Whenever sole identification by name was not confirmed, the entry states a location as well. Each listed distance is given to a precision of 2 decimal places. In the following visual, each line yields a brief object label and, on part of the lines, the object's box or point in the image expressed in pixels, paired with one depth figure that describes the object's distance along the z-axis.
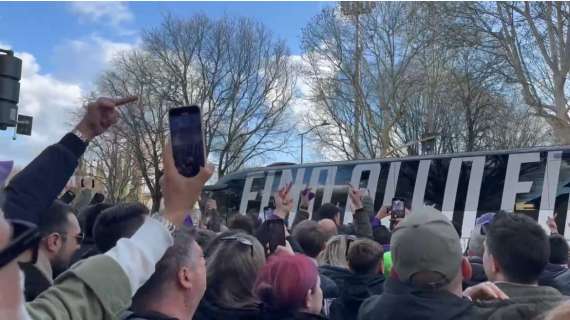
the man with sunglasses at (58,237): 3.34
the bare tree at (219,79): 32.78
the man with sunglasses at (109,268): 1.31
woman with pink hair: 2.71
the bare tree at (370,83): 29.28
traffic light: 5.82
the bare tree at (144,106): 32.81
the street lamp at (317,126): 31.48
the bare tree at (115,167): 36.28
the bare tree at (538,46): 21.28
